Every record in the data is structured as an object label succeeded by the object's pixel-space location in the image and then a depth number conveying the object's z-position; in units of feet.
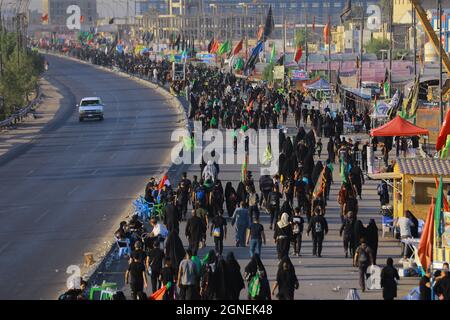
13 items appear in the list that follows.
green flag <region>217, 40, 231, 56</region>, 317.07
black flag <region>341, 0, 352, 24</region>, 240.53
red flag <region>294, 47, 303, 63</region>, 278.32
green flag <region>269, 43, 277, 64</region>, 302.53
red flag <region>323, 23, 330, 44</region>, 295.07
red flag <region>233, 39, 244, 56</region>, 279.08
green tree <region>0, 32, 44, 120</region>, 221.25
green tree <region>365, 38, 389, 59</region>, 468.54
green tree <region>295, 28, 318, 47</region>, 559.75
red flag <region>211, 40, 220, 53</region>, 333.03
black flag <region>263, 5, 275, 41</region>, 278.46
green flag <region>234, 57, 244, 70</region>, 290.74
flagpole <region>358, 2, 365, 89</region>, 229.04
